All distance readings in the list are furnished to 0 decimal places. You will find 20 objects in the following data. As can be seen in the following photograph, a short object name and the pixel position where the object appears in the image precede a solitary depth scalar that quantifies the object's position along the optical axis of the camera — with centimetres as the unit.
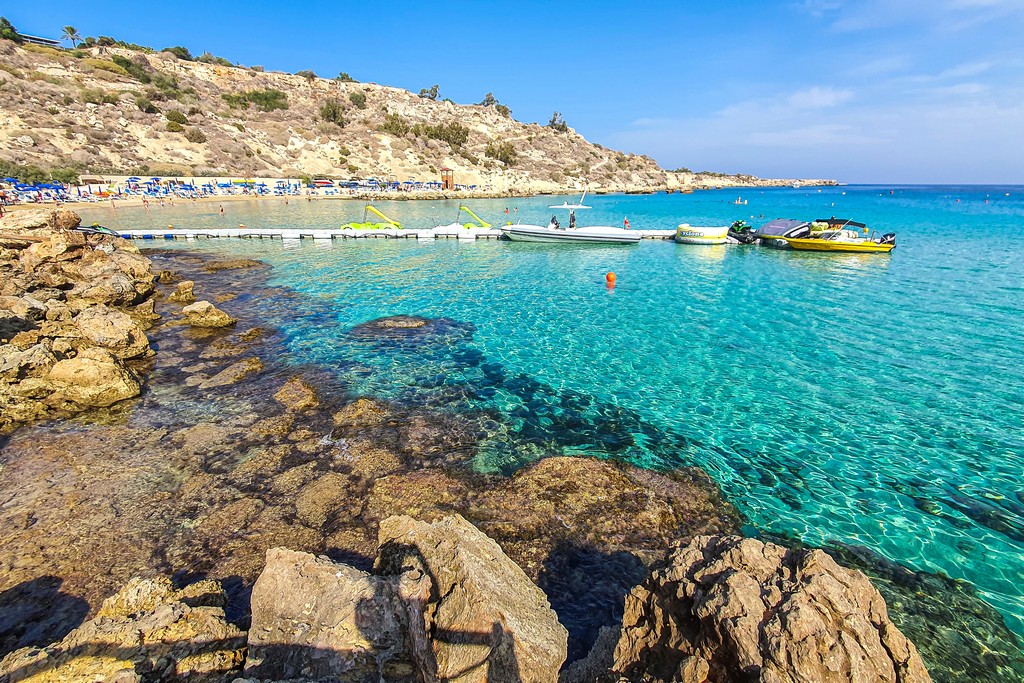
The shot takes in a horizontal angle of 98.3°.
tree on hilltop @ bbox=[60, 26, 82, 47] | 7869
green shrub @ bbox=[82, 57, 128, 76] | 6762
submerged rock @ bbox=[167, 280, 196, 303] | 1536
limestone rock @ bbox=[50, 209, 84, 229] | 1680
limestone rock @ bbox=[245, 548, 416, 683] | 288
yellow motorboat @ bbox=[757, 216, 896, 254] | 2575
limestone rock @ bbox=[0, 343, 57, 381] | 743
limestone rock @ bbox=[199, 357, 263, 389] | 920
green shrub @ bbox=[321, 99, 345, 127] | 8012
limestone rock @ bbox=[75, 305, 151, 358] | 977
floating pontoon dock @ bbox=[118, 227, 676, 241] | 2969
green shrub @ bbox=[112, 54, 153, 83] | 6922
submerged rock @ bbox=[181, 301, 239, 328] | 1259
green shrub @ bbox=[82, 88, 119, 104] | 5840
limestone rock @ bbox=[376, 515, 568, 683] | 288
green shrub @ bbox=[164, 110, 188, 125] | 6306
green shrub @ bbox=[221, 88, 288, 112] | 7575
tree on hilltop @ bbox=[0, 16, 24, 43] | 6756
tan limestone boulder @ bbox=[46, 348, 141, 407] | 786
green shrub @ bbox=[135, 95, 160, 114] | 6143
